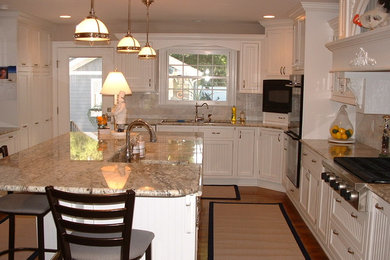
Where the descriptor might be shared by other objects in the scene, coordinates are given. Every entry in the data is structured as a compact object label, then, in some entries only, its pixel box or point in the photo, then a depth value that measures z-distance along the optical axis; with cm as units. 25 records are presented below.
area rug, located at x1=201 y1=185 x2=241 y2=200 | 579
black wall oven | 501
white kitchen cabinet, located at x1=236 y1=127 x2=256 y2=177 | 636
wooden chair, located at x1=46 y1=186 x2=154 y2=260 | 208
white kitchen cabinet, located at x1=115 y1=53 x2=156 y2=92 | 671
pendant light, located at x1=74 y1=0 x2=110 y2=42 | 306
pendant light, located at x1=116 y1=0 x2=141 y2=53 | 425
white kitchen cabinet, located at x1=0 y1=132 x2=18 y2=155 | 560
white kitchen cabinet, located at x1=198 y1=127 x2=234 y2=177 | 638
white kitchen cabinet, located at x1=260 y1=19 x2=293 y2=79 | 616
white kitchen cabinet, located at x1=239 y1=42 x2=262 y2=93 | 652
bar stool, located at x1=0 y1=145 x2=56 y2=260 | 276
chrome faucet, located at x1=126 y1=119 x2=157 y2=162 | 350
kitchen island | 238
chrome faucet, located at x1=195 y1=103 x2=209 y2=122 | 674
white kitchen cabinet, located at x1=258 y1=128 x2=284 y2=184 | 604
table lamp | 451
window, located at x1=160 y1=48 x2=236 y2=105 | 696
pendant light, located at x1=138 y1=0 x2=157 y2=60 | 469
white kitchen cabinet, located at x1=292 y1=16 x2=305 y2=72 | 522
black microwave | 592
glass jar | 462
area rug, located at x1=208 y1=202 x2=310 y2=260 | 392
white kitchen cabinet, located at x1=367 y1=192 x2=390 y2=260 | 254
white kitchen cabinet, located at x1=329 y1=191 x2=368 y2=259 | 291
